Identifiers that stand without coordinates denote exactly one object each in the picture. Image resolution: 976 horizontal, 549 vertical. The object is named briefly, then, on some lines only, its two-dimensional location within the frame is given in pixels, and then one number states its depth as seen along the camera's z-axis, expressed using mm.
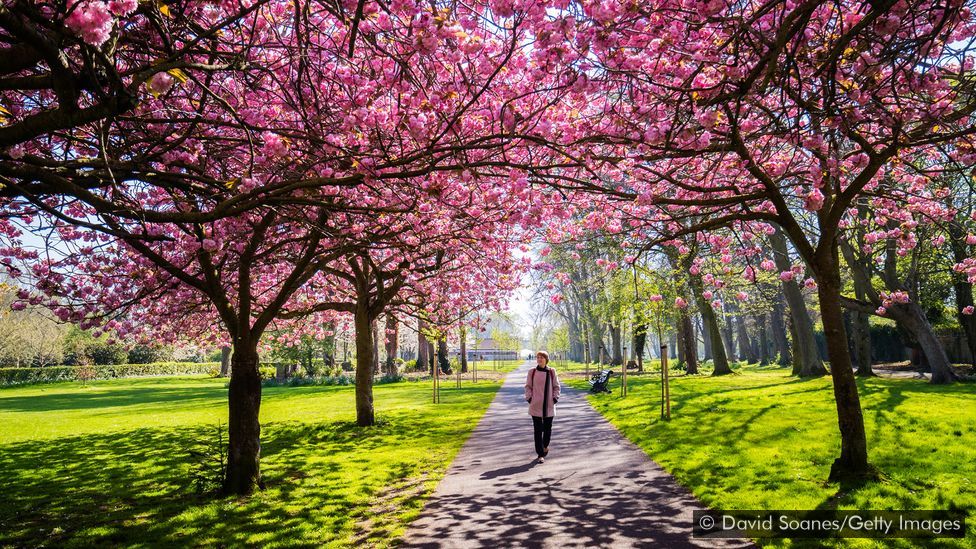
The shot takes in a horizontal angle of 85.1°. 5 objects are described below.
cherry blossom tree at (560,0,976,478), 4912
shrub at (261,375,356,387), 31869
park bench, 19641
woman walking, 8664
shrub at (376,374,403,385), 31028
